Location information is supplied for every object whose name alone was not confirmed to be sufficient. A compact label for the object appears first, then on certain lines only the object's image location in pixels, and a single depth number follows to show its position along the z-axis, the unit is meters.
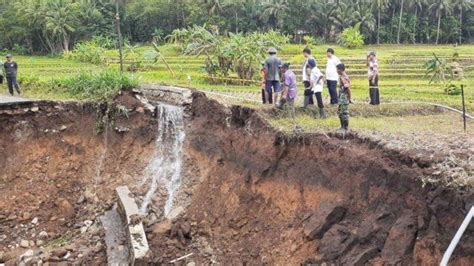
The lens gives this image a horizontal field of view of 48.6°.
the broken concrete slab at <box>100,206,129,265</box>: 12.09
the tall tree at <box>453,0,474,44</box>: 56.67
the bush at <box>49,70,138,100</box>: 16.34
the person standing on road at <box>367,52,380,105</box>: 14.38
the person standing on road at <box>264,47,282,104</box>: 14.02
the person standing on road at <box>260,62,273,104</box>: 14.80
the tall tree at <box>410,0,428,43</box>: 57.53
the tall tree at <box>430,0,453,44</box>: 55.78
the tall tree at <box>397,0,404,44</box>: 55.11
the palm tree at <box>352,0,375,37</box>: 54.97
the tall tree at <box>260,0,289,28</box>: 57.16
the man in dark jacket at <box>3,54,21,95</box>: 17.83
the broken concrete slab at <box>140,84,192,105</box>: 16.62
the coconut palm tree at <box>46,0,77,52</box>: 46.22
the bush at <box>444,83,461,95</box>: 19.81
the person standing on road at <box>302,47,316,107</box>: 13.20
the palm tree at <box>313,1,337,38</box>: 57.50
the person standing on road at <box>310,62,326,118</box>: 13.17
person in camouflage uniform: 11.27
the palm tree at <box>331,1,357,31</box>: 55.89
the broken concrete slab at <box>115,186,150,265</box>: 11.27
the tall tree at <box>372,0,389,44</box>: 55.71
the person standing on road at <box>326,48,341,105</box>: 13.14
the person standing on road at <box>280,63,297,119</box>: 13.21
